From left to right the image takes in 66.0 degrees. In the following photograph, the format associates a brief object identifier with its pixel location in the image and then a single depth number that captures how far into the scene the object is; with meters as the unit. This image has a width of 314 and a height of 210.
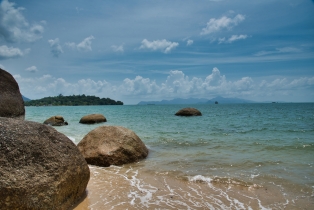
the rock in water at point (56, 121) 28.56
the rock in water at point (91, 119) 30.97
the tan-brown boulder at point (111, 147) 9.51
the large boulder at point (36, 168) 4.41
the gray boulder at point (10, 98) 8.13
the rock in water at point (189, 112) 41.27
